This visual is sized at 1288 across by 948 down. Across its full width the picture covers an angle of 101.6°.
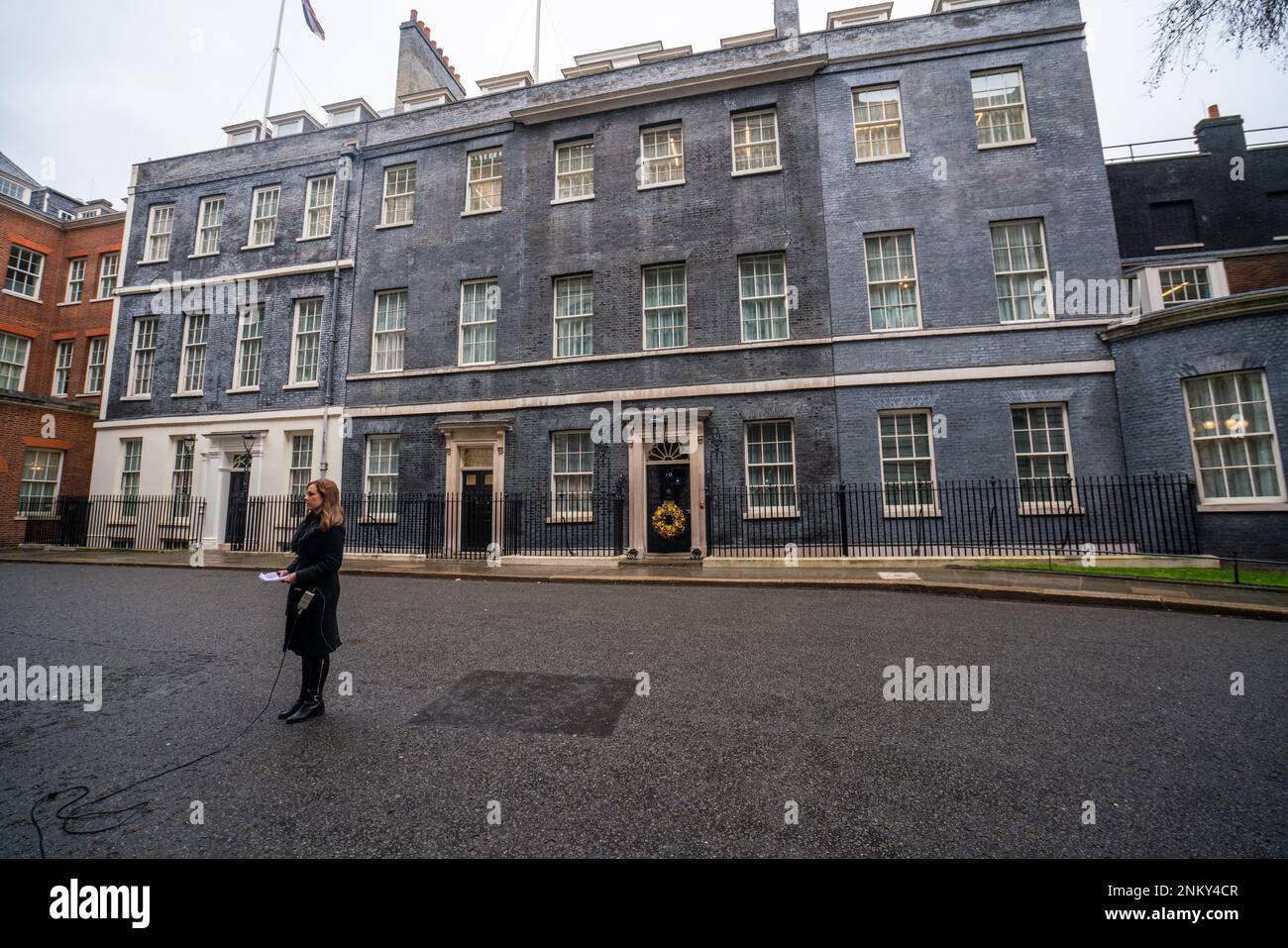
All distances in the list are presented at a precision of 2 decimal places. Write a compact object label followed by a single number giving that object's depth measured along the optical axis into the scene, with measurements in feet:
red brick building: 63.62
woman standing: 13.03
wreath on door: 46.62
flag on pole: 61.98
